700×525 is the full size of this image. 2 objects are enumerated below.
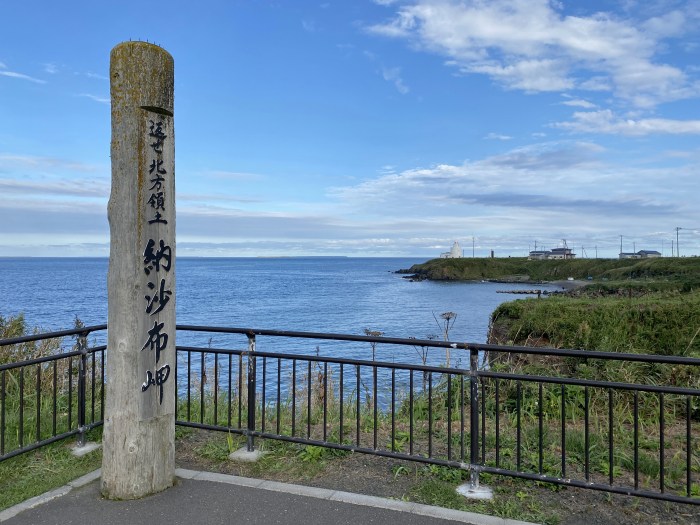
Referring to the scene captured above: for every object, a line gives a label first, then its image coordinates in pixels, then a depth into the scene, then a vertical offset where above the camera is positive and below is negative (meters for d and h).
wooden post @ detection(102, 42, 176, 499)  4.17 -0.15
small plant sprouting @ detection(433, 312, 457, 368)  7.57 -1.39
